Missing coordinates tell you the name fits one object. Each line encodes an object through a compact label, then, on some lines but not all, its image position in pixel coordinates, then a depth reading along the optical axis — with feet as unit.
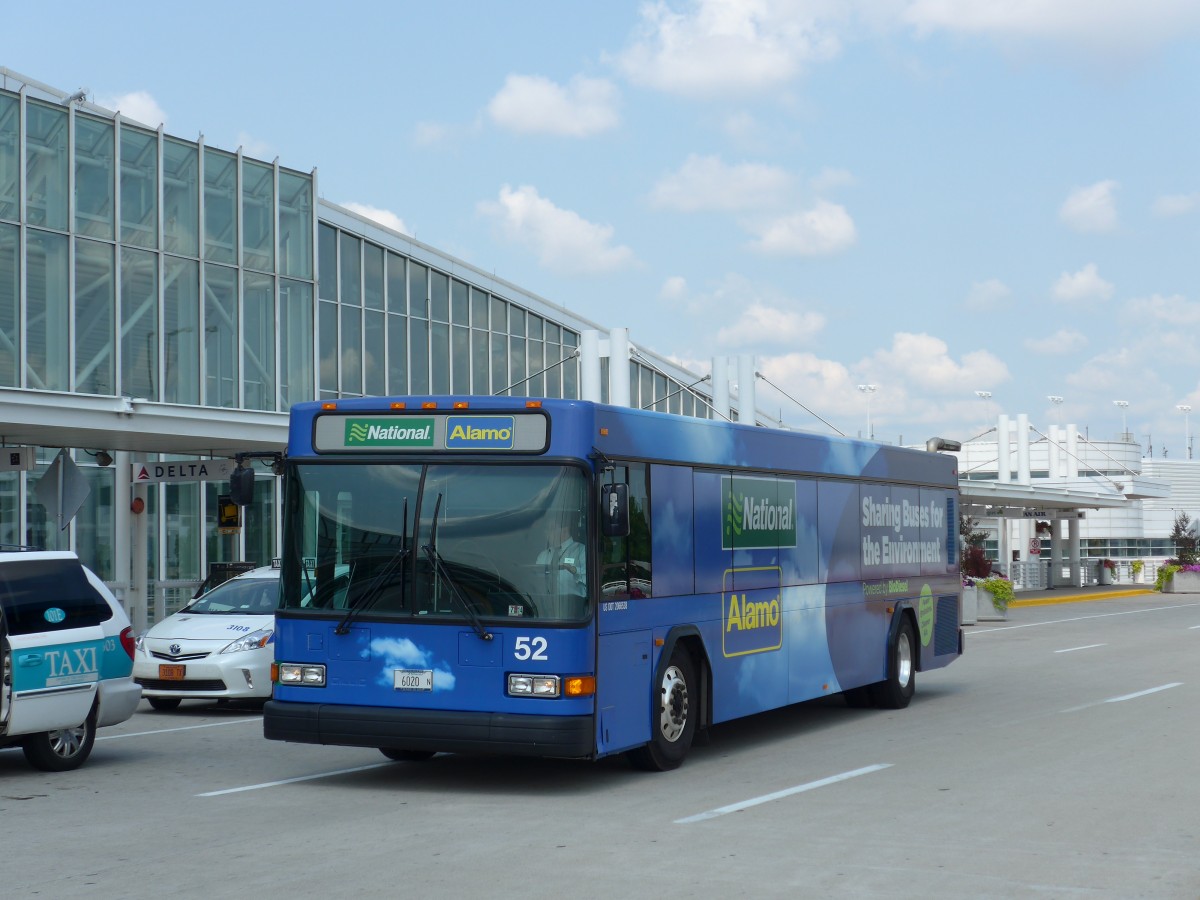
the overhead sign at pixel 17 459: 67.26
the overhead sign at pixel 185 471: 74.08
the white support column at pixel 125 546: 75.66
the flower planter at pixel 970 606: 126.31
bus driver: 34.60
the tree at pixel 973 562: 162.40
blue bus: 34.50
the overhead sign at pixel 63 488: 64.95
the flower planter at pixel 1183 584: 200.85
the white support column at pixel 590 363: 134.31
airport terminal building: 80.07
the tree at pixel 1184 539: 243.60
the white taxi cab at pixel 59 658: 36.83
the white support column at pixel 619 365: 131.44
